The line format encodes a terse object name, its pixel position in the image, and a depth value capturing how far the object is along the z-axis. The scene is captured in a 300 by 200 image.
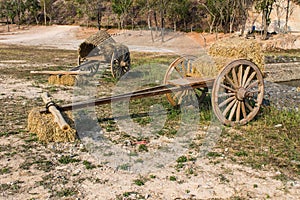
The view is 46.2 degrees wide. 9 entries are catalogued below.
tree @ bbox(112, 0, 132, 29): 58.66
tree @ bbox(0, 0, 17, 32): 73.00
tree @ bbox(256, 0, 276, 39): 44.68
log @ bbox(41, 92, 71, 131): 6.72
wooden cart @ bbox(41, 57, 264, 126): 7.70
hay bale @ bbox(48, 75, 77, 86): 13.88
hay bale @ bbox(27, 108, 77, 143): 7.40
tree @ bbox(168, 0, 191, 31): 57.47
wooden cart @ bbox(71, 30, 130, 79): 14.27
